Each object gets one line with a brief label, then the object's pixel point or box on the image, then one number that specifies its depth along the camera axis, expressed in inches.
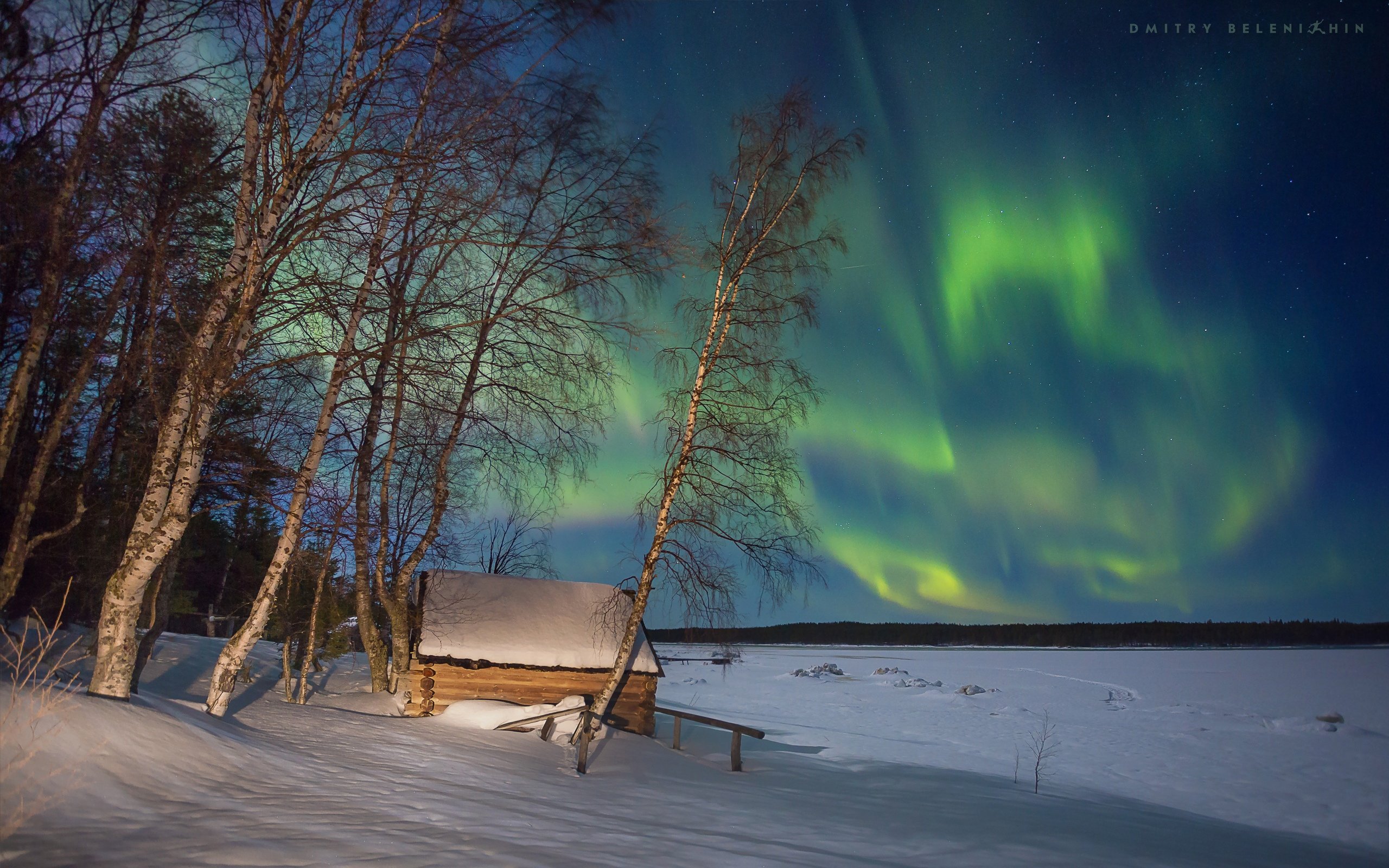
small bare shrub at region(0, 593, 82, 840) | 192.4
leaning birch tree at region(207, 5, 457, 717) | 374.0
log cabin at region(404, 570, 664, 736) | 633.6
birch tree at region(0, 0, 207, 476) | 403.9
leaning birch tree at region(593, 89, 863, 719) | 468.4
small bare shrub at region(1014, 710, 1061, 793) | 800.9
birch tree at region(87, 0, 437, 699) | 331.6
